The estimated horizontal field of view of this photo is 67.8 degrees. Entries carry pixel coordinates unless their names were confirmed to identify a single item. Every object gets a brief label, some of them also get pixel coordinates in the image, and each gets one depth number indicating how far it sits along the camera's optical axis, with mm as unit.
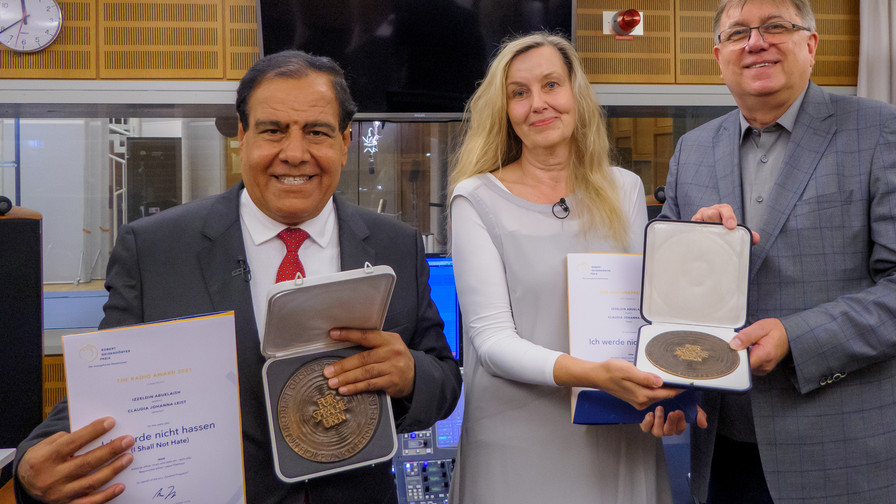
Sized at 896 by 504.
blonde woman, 1658
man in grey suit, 1555
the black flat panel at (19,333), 2479
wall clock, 3359
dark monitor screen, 3533
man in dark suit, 1373
